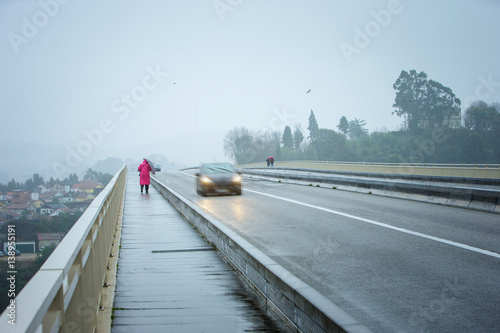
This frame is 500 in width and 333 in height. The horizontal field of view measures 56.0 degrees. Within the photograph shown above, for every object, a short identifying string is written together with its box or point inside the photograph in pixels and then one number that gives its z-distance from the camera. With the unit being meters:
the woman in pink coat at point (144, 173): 24.20
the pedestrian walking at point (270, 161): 66.80
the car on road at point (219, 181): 21.27
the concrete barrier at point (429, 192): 13.15
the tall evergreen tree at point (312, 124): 153.50
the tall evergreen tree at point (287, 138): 166.62
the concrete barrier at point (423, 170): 28.55
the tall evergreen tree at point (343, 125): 144.25
